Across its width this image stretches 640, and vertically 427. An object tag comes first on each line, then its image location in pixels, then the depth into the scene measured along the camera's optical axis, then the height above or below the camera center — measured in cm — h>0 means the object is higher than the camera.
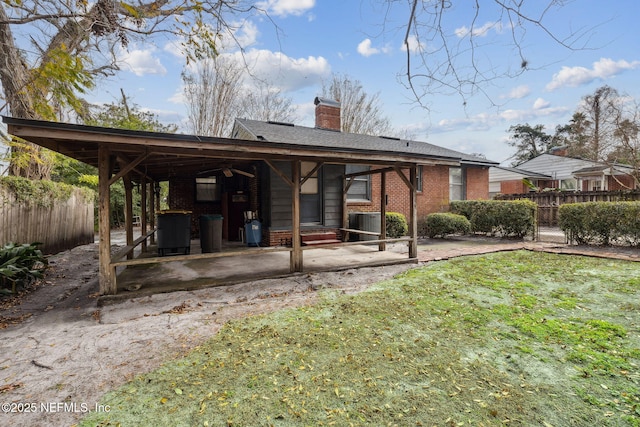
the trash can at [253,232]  938 -65
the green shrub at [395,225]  1168 -59
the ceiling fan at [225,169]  790 +119
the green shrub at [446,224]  1217 -59
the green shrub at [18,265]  540 -96
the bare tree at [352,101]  2400 +828
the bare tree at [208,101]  2012 +711
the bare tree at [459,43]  251 +139
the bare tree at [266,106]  2222 +769
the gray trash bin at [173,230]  744 -46
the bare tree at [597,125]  1666 +491
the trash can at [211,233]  835 -59
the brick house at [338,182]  935 +106
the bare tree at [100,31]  356 +250
